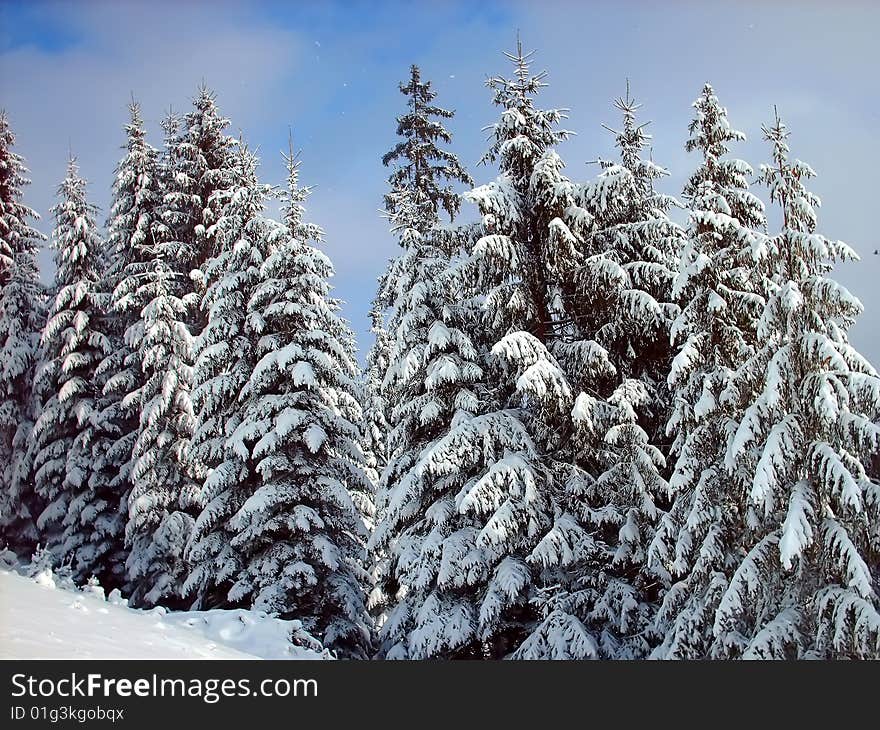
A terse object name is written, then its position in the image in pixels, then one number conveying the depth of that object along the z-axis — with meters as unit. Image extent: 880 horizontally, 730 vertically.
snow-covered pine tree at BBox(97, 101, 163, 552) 23.44
